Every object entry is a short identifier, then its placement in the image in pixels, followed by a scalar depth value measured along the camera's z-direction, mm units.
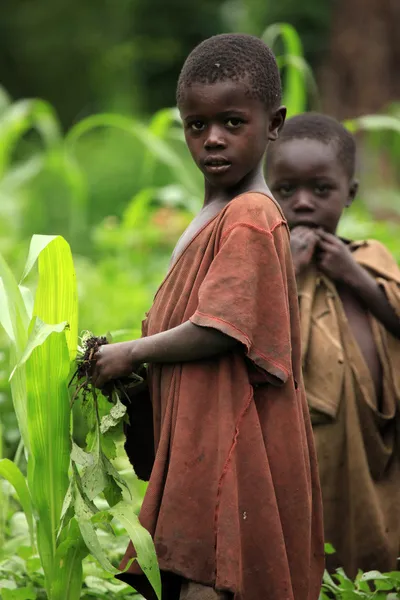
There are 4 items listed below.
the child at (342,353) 7145
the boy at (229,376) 5156
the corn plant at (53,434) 5457
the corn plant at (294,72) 10539
